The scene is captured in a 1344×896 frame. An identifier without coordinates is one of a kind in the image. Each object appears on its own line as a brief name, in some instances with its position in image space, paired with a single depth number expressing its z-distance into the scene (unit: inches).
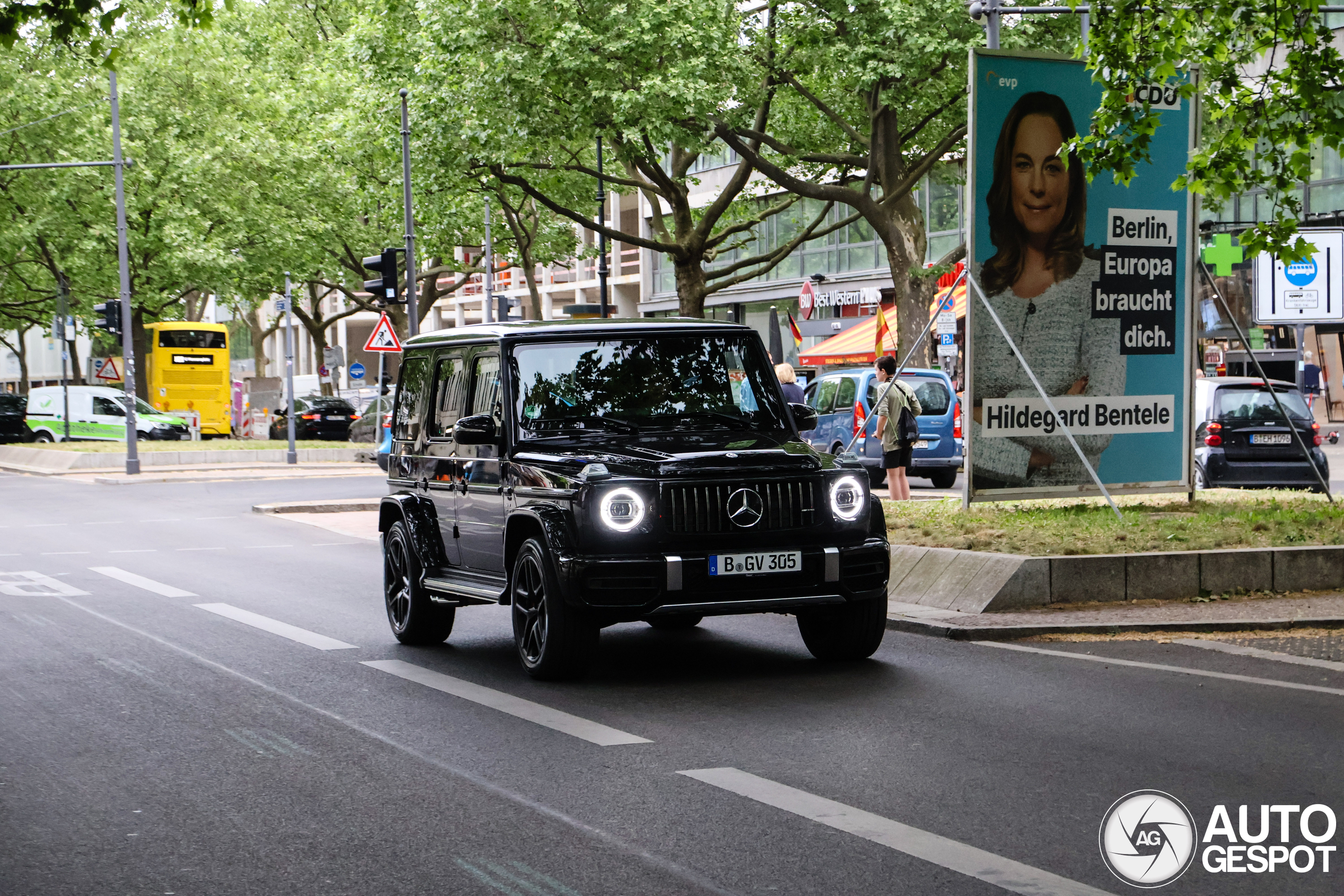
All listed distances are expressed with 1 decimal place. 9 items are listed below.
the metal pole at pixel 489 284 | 2039.9
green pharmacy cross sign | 1717.5
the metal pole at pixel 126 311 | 1397.6
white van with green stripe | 1961.1
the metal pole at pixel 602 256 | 1368.1
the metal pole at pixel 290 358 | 1520.7
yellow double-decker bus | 2309.3
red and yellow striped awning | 1716.3
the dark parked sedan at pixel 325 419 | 2069.4
